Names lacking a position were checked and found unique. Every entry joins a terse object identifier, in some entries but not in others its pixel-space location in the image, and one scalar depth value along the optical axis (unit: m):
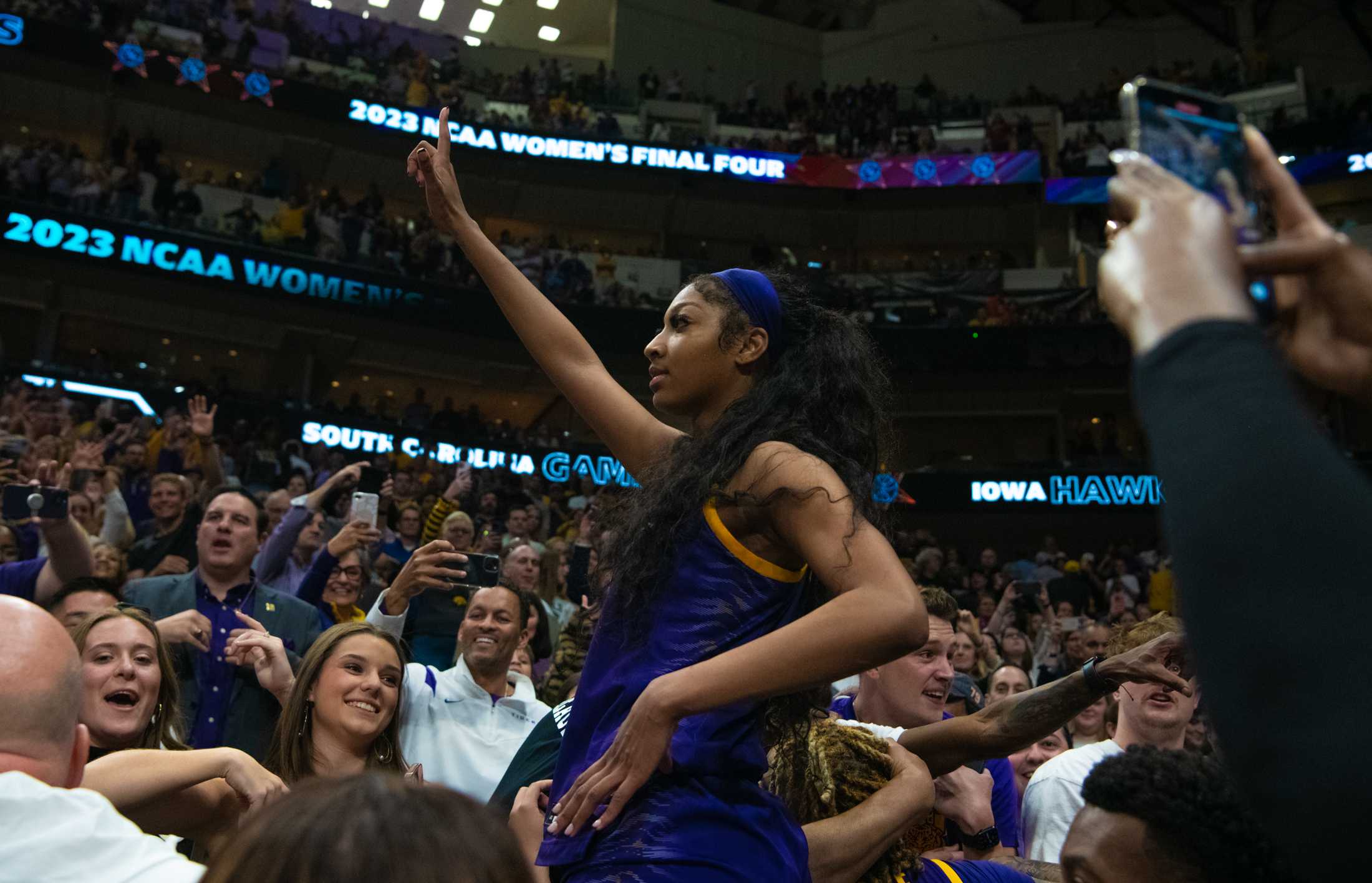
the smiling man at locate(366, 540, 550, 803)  3.67
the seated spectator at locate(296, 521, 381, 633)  4.22
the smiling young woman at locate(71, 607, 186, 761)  3.03
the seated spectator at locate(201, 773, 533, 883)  0.82
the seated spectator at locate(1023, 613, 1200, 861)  3.38
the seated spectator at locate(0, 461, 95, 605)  4.17
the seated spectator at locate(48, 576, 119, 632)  3.77
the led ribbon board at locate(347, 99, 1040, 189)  22.19
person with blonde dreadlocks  2.01
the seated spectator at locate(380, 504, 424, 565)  7.05
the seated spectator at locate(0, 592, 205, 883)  1.16
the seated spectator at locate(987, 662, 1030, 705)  4.99
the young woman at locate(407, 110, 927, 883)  1.53
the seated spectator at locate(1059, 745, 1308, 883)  1.29
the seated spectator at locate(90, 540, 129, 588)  4.57
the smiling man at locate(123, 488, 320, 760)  3.85
